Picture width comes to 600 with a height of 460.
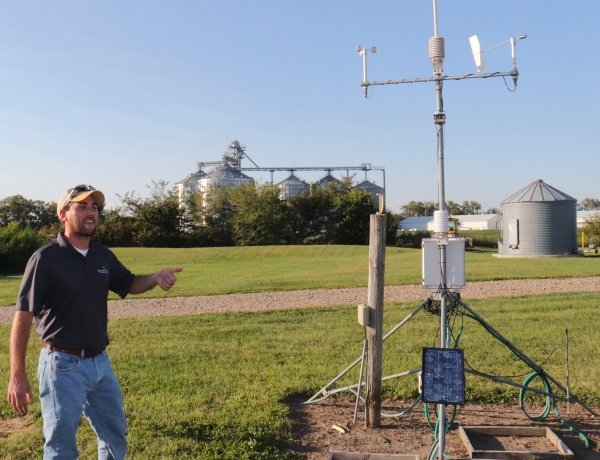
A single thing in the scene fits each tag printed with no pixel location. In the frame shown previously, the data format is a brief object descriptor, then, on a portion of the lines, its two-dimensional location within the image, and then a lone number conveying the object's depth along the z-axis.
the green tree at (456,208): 108.24
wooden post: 5.09
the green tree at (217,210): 57.62
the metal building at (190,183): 66.09
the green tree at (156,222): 50.94
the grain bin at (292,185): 72.46
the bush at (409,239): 51.76
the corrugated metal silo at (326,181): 63.03
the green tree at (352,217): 54.88
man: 3.32
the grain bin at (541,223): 31.73
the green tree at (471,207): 134.50
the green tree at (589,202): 123.84
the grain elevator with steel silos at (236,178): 64.31
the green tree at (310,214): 57.06
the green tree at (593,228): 41.16
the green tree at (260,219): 54.19
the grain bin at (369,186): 78.56
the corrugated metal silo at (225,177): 70.70
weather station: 4.44
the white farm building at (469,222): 84.36
